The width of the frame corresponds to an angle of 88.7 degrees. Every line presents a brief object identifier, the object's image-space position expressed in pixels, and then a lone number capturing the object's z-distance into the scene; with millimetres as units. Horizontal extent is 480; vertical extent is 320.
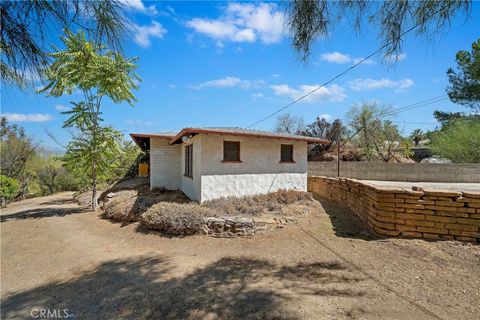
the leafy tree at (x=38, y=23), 2135
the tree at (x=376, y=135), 22156
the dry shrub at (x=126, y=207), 9031
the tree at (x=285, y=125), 31609
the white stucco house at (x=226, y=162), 8922
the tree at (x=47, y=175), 21828
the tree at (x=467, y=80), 14781
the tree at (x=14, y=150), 18766
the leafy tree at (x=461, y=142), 16234
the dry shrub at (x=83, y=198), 13852
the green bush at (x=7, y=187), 15686
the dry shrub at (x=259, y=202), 8141
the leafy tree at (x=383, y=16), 2691
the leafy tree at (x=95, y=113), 10406
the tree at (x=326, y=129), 25281
